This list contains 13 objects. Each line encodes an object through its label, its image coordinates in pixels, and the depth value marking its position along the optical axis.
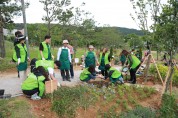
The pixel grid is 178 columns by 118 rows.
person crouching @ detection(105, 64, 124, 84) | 5.61
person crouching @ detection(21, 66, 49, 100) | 4.26
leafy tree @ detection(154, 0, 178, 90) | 5.00
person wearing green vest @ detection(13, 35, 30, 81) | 4.83
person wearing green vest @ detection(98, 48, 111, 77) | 6.46
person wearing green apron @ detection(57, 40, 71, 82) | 5.95
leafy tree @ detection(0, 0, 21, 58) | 12.17
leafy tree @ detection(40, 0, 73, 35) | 10.63
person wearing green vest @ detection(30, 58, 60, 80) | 4.52
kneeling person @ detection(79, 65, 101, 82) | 5.91
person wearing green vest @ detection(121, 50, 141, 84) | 6.16
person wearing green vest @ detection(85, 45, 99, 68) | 6.43
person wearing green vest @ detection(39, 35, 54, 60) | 5.31
